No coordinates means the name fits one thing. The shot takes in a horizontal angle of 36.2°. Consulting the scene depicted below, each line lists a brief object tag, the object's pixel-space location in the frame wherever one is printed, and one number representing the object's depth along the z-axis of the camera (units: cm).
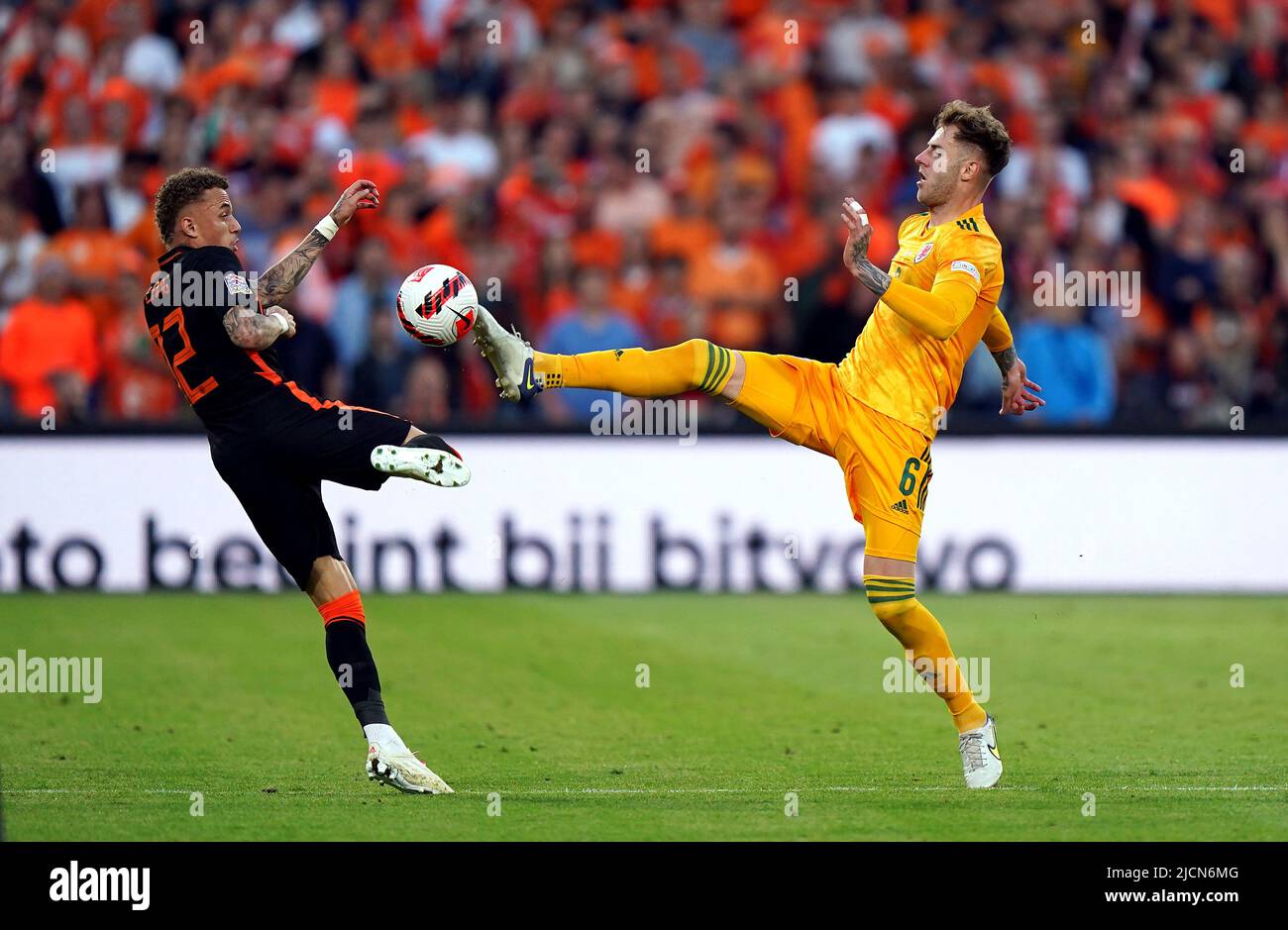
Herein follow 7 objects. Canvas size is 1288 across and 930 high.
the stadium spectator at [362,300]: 1683
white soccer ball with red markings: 831
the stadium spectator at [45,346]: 1636
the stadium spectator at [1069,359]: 1686
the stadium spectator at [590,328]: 1684
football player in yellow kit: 838
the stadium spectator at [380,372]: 1655
